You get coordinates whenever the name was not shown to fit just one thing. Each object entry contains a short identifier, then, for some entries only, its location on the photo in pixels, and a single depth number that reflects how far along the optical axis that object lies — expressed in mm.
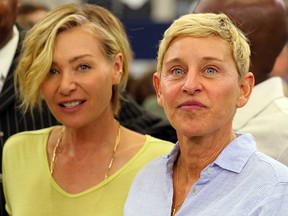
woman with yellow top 5879
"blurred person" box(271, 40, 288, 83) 12939
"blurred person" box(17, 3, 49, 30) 10515
